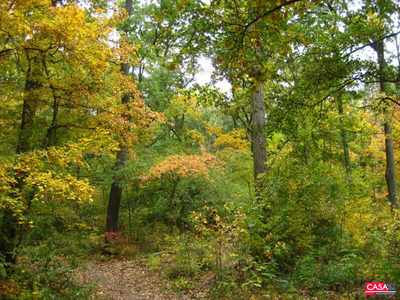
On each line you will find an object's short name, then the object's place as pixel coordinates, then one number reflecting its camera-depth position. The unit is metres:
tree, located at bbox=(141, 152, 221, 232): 10.32
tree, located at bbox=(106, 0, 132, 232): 11.47
